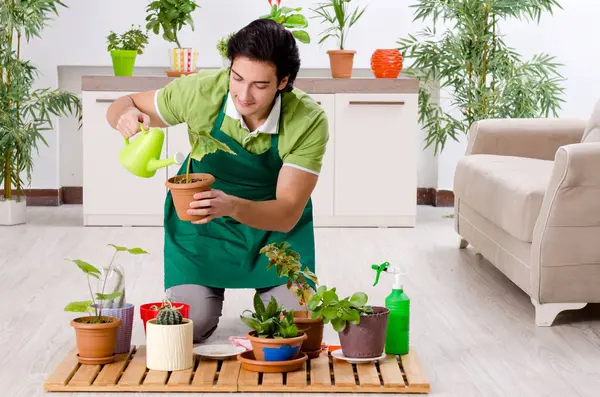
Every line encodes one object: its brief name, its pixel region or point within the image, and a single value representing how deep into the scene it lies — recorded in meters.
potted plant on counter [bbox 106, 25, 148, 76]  5.26
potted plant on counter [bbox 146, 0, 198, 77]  5.26
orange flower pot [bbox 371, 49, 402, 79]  5.31
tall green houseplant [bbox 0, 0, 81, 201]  5.07
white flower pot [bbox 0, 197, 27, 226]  5.23
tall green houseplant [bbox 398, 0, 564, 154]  5.41
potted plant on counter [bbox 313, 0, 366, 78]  5.25
